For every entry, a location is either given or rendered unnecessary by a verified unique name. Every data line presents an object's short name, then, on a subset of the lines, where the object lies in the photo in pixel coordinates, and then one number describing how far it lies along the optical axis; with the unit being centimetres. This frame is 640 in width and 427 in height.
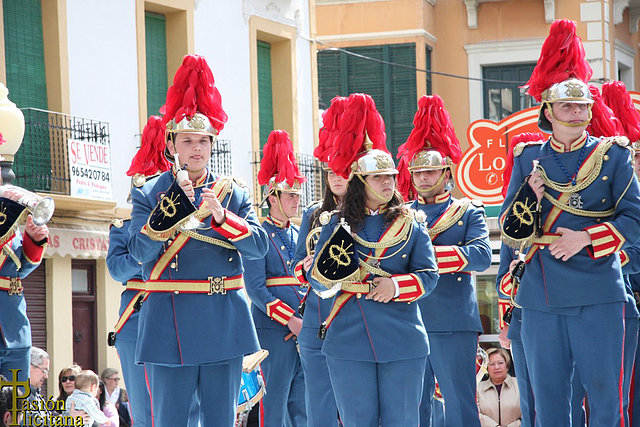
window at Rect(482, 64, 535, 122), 4550
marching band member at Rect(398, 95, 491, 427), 1492
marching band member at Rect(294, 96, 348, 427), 1441
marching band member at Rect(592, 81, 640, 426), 1328
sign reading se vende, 3013
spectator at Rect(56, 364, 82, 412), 2084
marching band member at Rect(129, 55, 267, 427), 1201
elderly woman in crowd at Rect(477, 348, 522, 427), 2005
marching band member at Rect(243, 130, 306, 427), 1639
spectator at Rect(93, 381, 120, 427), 2041
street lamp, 1515
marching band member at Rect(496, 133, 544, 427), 1577
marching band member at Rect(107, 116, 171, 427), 1513
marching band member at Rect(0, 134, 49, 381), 1494
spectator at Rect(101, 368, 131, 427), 2418
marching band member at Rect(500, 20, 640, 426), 1217
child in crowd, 1888
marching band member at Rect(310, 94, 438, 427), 1216
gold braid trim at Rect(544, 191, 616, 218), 1245
